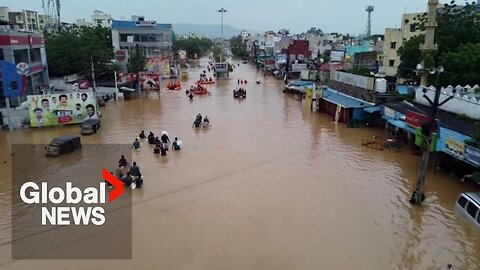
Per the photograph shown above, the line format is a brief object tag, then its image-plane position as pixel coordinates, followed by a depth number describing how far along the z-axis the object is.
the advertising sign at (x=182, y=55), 105.03
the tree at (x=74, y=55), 48.12
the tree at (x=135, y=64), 54.35
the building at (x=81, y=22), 141.62
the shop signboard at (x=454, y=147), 18.09
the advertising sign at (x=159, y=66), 66.19
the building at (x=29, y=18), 120.22
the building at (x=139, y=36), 73.56
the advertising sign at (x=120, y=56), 51.57
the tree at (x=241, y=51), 146.00
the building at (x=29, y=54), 34.50
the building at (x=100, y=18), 153.75
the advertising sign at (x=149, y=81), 49.59
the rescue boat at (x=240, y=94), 47.16
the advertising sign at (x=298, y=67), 68.25
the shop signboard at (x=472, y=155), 16.98
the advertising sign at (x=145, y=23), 75.96
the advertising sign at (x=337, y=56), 69.75
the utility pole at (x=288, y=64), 60.03
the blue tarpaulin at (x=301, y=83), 51.16
